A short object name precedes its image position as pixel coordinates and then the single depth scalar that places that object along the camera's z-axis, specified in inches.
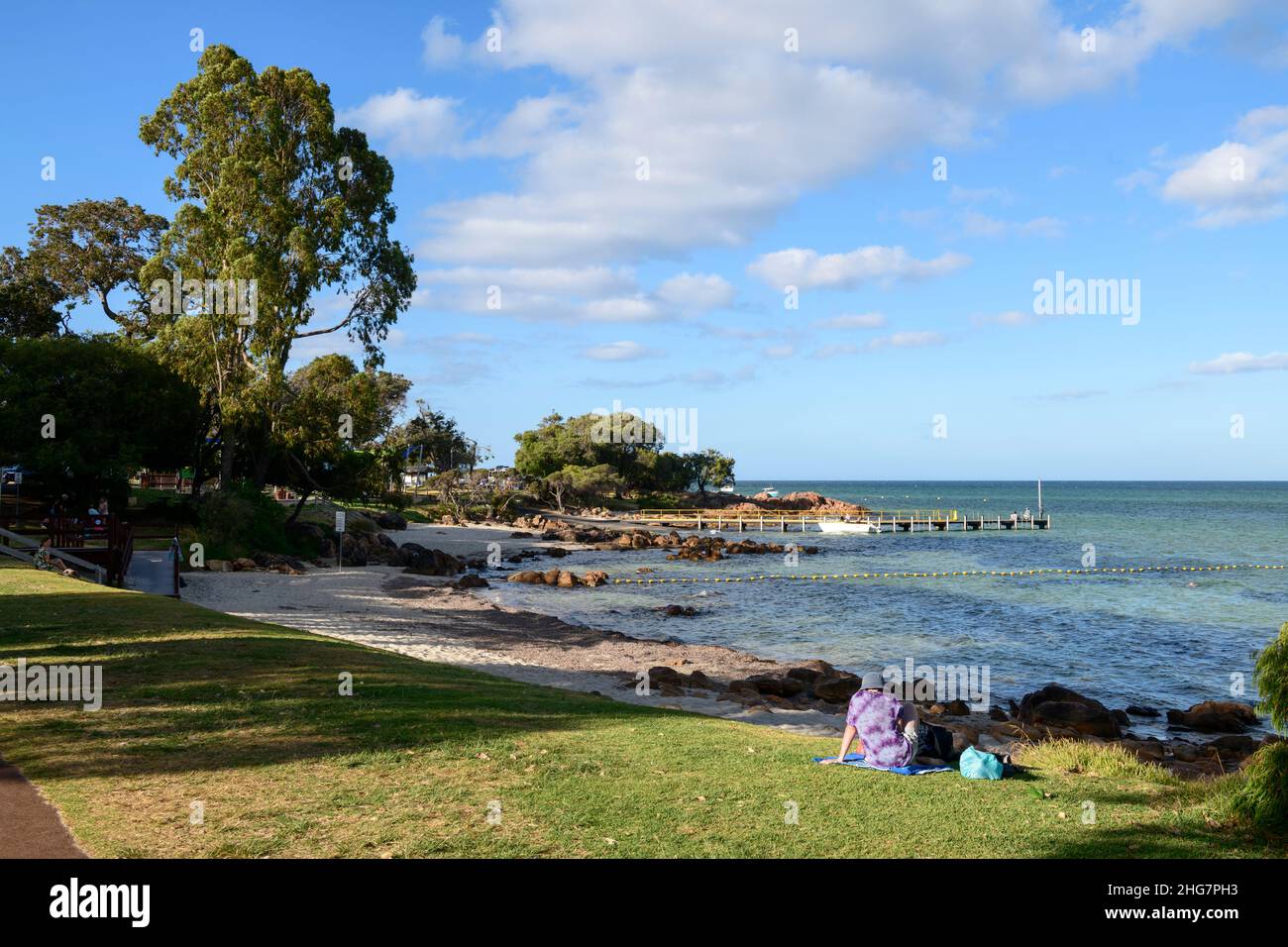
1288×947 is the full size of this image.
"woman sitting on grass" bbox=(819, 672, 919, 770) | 345.1
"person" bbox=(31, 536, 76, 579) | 876.6
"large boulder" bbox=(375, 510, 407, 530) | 2250.2
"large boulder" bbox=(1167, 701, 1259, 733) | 669.3
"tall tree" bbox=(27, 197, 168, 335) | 1988.2
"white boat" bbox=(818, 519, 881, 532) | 3161.9
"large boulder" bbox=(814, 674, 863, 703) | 697.0
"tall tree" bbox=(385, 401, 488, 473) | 3095.5
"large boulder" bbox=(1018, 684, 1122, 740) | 629.3
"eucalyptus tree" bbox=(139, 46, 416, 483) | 1337.4
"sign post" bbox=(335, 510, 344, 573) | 1212.6
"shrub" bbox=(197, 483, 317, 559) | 1306.6
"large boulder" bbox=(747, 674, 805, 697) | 705.6
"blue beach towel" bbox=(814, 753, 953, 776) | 338.6
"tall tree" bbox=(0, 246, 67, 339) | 1941.4
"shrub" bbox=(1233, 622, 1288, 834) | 266.7
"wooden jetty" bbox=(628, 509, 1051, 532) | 3292.3
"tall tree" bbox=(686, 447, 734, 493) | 4618.6
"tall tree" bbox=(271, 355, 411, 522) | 1359.5
